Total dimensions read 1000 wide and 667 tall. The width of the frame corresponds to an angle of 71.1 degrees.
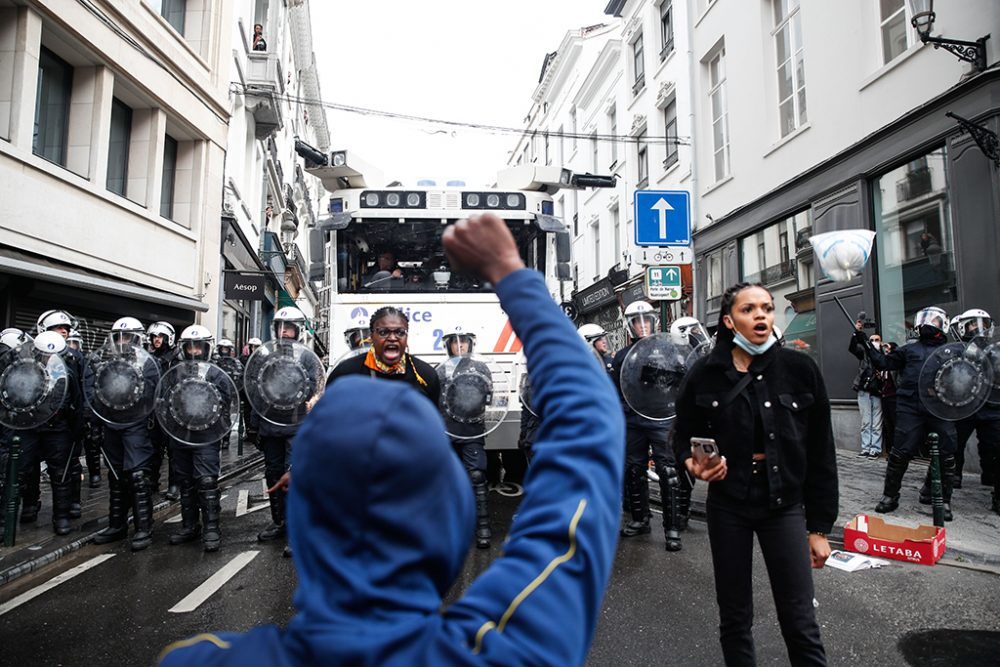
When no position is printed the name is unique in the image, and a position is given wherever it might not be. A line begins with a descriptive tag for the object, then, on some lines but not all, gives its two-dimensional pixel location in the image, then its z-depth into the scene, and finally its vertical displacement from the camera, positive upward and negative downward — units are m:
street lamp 8.73 +4.44
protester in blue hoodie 0.89 -0.23
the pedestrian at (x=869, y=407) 10.66 -0.32
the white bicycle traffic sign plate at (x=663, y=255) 8.09 +1.54
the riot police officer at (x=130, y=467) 6.49 -0.73
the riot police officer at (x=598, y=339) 8.19 +0.58
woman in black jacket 2.85 -0.34
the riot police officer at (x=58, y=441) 6.85 -0.52
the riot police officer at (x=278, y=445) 6.28 -0.51
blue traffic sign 8.23 +2.00
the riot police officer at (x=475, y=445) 6.43 -0.53
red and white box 5.36 -1.20
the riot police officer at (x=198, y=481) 6.33 -0.86
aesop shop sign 15.08 +2.22
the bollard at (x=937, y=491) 6.16 -0.92
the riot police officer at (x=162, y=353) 7.62 +0.42
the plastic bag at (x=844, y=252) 6.61 +1.28
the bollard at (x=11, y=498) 6.17 -0.97
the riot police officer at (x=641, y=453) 6.45 -0.62
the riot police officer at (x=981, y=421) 6.97 -0.35
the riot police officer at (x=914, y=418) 6.90 -0.31
